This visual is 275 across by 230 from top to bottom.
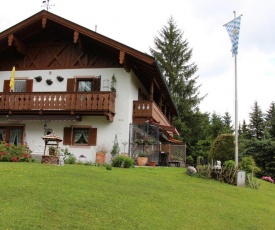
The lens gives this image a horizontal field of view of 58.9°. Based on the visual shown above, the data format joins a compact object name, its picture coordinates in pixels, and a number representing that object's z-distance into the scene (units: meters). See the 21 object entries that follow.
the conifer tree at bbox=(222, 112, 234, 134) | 35.80
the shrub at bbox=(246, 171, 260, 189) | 9.98
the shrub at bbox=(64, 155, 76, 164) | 12.18
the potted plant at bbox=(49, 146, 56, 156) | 10.95
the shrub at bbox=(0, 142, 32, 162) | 10.91
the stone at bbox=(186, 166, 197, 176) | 10.44
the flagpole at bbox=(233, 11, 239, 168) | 10.54
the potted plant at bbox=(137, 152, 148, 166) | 13.02
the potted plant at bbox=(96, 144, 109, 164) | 13.04
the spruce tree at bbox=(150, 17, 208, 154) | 27.75
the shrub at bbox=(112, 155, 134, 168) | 11.29
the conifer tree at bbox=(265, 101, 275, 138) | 37.69
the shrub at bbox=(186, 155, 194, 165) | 24.90
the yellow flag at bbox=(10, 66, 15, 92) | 14.38
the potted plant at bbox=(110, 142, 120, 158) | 13.34
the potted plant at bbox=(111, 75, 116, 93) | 13.99
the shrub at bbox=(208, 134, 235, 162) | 14.24
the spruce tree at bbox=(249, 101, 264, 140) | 37.51
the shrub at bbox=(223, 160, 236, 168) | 10.39
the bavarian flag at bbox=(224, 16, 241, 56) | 11.72
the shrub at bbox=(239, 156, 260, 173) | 11.40
